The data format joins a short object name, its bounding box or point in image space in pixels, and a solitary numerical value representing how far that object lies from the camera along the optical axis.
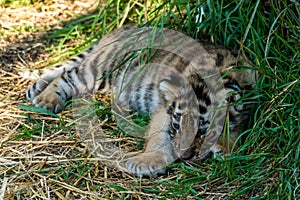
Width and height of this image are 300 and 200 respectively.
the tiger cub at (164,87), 5.84
